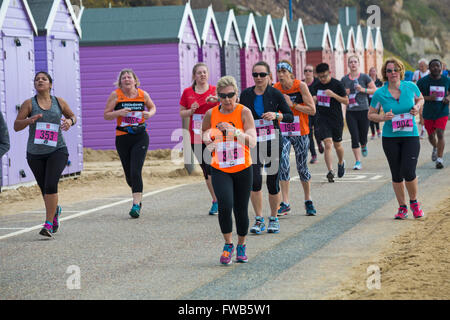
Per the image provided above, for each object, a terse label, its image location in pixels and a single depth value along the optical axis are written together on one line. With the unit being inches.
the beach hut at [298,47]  1390.3
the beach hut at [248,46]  1114.7
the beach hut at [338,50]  1637.6
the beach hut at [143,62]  871.7
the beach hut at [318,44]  1525.6
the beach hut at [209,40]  954.1
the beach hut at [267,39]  1214.9
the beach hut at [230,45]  1033.5
